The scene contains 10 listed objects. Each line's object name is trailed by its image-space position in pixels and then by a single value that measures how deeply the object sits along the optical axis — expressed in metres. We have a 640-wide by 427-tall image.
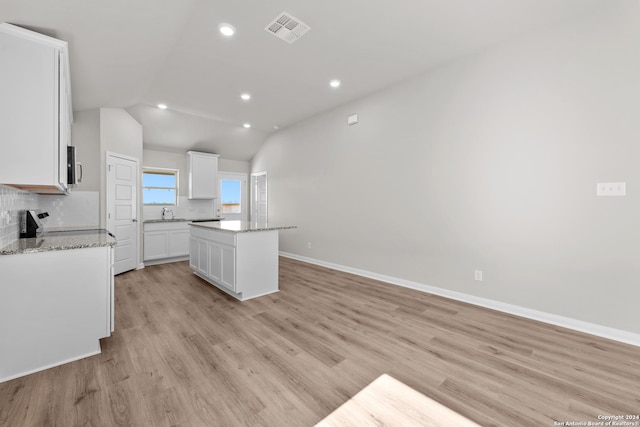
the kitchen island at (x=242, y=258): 3.41
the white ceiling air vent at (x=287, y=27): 2.72
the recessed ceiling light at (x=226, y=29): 2.83
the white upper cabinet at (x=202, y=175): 6.43
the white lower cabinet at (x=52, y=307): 1.85
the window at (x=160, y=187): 6.09
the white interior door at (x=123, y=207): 4.43
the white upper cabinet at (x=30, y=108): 1.89
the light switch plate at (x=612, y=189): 2.40
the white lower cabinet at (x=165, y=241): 5.41
